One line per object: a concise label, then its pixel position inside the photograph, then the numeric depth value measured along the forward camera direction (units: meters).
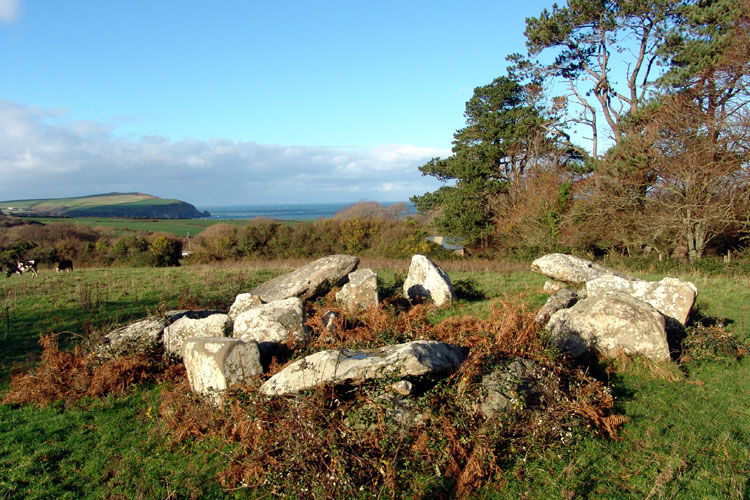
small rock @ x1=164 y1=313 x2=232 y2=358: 7.74
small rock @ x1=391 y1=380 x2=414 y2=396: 4.82
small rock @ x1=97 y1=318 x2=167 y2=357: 7.46
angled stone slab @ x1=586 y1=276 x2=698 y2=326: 8.29
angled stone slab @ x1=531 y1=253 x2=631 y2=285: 12.15
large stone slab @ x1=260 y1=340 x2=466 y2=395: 4.98
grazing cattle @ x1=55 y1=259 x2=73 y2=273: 19.25
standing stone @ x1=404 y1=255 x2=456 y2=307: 11.28
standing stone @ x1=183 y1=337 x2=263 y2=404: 5.78
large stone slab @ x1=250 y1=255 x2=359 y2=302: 11.31
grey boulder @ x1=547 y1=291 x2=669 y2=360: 7.00
